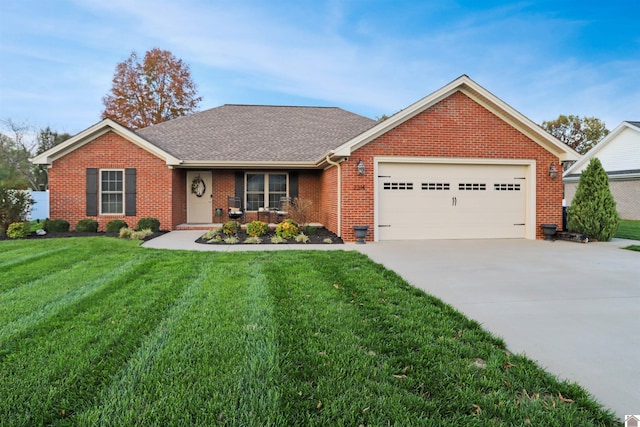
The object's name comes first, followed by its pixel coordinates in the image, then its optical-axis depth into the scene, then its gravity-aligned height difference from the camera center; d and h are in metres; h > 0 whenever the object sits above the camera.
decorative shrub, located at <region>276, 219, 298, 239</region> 10.22 -0.68
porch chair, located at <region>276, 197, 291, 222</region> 13.19 -0.04
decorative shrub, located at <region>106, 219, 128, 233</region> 11.48 -0.62
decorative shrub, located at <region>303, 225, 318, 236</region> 11.25 -0.73
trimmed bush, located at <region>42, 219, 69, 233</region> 11.29 -0.61
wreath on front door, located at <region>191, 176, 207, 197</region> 14.12 +0.88
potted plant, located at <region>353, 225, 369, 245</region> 9.62 -0.68
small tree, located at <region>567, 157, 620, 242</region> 10.26 +0.05
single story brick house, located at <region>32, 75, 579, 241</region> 10.08 +1.23
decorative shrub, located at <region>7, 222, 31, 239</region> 9.76 -0.67
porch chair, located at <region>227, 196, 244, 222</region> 12.76 +0.00
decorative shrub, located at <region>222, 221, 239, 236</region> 10.82 -0.67
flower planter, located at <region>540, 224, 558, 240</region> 10.45 -0.66
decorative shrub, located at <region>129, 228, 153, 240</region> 10.26 -0.82
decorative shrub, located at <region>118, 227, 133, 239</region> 10.34 -0.80
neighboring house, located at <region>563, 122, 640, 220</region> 19.22 +2.77
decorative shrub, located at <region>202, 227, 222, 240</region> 10.11 -0.81
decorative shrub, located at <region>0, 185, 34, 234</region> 10.27 +0.05
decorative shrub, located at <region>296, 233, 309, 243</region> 9.72 -0.89
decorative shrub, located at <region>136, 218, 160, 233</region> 11.62 -0.56
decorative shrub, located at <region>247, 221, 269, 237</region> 10.52 -0.65
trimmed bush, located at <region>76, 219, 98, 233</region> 11.50 -0.62
